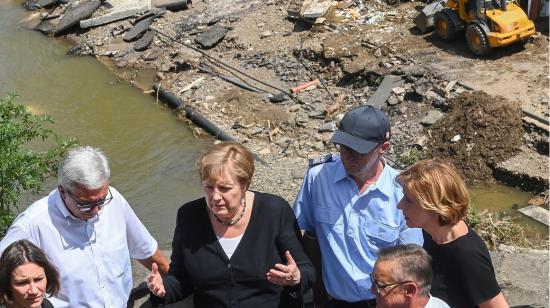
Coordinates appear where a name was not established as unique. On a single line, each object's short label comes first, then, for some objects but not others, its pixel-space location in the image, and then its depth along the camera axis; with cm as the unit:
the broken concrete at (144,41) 1680
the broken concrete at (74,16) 1861
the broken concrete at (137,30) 1736
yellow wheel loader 1276
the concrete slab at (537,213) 997
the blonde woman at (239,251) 408
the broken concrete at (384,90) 1249
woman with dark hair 363
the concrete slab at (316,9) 1553
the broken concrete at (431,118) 1182
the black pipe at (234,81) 1407
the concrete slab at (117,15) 1834
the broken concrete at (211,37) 1616
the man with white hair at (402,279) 337
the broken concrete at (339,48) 1407
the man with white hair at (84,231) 397
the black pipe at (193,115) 1280
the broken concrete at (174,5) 1823
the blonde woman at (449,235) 373
